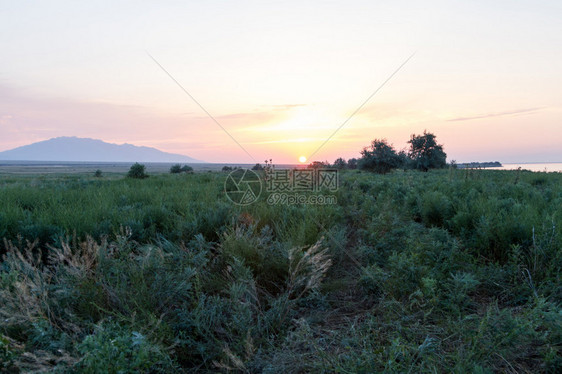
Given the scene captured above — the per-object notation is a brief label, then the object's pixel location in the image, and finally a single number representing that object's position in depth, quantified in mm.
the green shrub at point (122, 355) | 1839
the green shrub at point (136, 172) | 20597
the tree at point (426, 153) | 39359
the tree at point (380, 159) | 30875
